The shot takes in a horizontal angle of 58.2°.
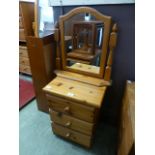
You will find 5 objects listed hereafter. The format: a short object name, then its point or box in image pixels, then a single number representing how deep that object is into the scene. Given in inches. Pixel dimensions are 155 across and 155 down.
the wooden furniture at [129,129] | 31.6
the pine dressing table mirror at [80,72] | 45.8
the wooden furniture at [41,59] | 56.7
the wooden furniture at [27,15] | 72.2
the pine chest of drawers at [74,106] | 45.4
